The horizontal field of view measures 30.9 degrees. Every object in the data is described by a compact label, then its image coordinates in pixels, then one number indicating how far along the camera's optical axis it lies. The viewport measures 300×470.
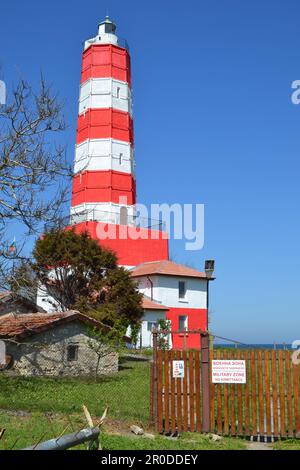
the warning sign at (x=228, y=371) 10.73
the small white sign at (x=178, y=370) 11.16
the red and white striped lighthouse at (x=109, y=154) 39.66
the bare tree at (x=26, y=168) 16.30
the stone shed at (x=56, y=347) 20.81
